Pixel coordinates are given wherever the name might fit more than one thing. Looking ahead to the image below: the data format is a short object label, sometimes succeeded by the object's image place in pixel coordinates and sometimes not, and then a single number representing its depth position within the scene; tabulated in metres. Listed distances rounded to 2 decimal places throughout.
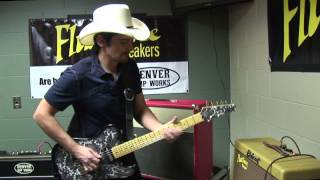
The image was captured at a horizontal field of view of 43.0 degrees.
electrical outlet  3.57
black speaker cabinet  2.80
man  2.00
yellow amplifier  1.77
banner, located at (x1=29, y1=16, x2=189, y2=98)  3.54
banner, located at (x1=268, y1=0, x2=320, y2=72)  2.16
